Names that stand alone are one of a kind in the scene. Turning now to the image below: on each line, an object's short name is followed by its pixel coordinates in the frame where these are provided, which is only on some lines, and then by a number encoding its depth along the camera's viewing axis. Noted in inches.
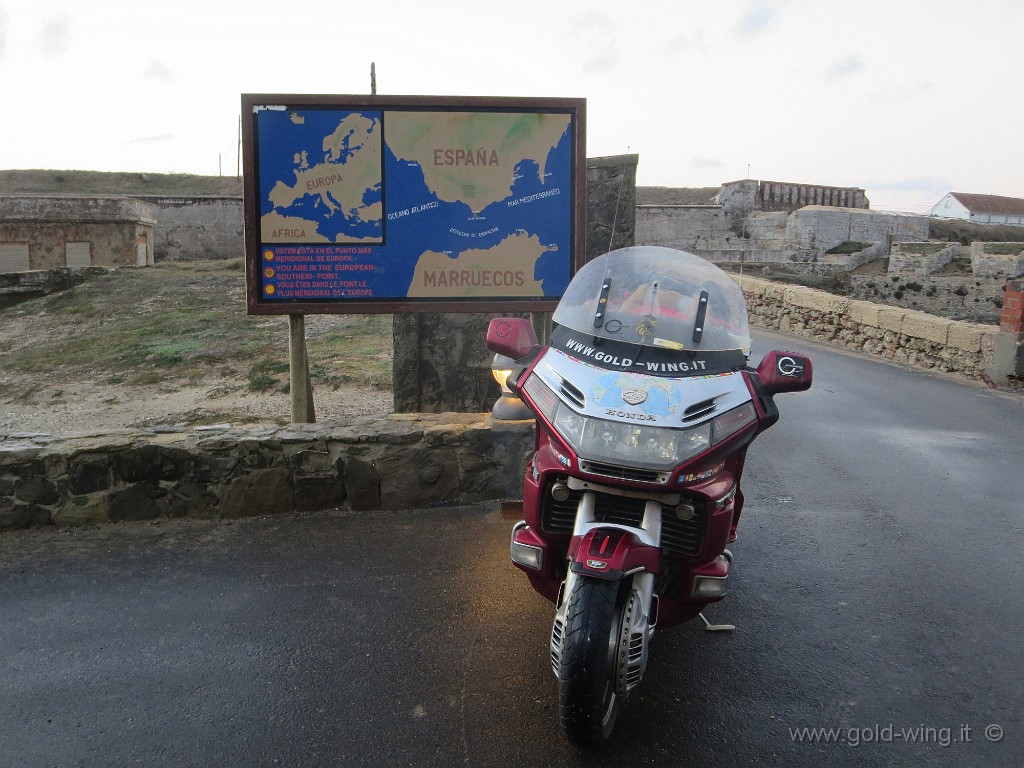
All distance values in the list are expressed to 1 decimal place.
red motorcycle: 105.8
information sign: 227.8
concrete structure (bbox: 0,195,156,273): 818.8
